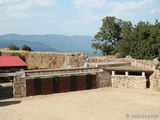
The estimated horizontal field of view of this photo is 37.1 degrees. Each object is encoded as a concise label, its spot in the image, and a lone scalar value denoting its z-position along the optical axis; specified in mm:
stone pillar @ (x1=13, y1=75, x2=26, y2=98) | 25989
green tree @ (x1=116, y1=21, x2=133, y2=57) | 40334
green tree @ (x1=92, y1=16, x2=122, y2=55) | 52666
